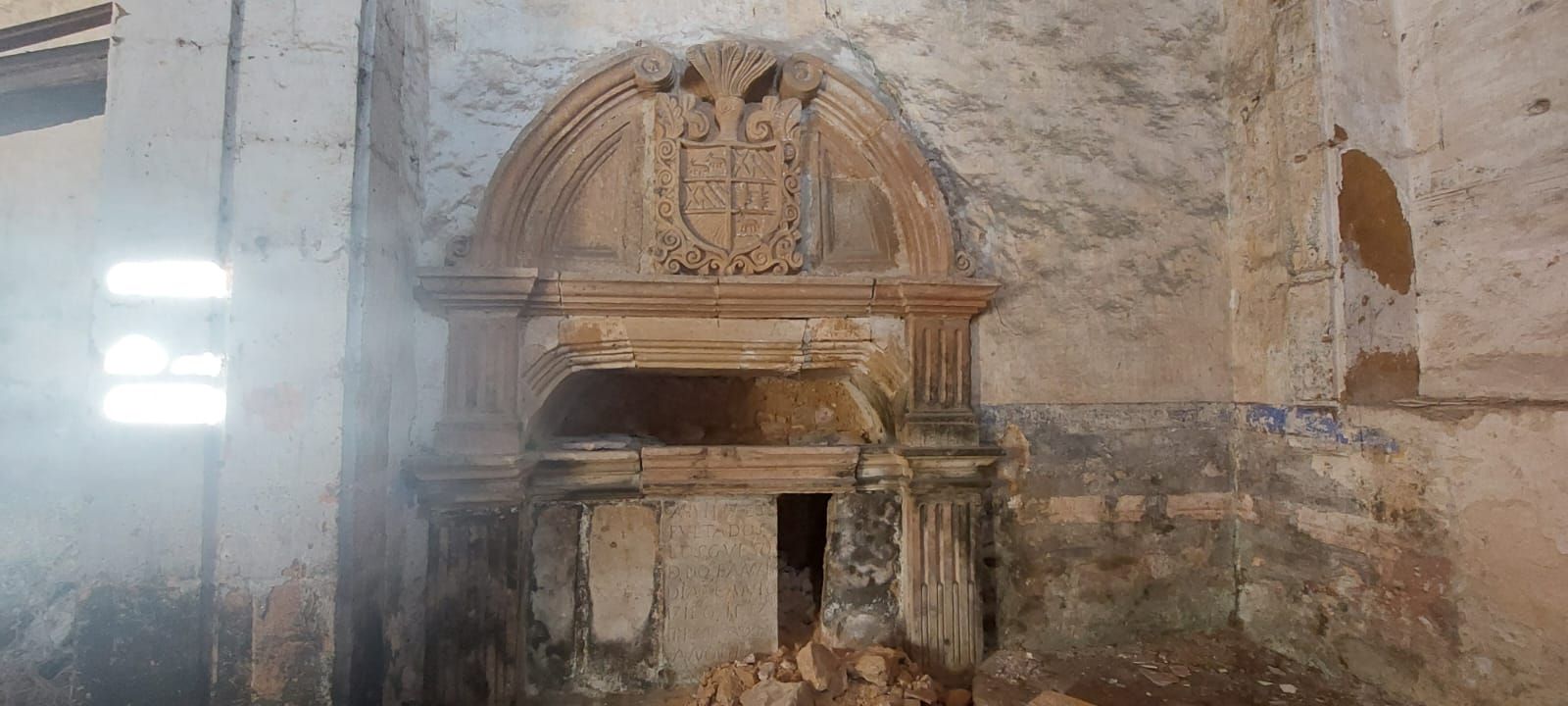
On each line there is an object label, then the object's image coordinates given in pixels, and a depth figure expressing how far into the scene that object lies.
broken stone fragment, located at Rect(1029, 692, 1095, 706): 2.86
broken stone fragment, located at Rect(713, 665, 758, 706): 2.94
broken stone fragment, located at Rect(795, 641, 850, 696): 2.95
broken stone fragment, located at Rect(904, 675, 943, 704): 2.94
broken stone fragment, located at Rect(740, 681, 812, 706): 2.75
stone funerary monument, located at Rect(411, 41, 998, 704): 3.03
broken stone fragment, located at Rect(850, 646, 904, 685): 3.01
